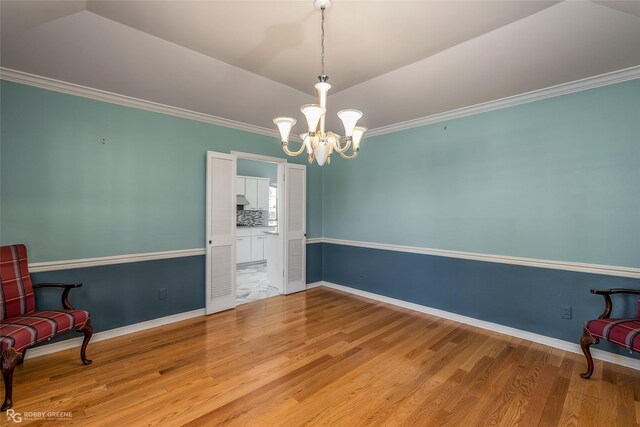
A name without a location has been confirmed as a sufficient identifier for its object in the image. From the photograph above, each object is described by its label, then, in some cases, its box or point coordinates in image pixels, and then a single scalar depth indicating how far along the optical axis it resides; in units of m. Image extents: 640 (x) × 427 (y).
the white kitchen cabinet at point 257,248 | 7.06
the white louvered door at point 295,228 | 4.71
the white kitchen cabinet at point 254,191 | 7.11
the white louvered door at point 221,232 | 3.84
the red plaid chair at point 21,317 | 2.02
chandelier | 1.87
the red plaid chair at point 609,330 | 2.14
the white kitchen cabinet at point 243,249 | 6.78
